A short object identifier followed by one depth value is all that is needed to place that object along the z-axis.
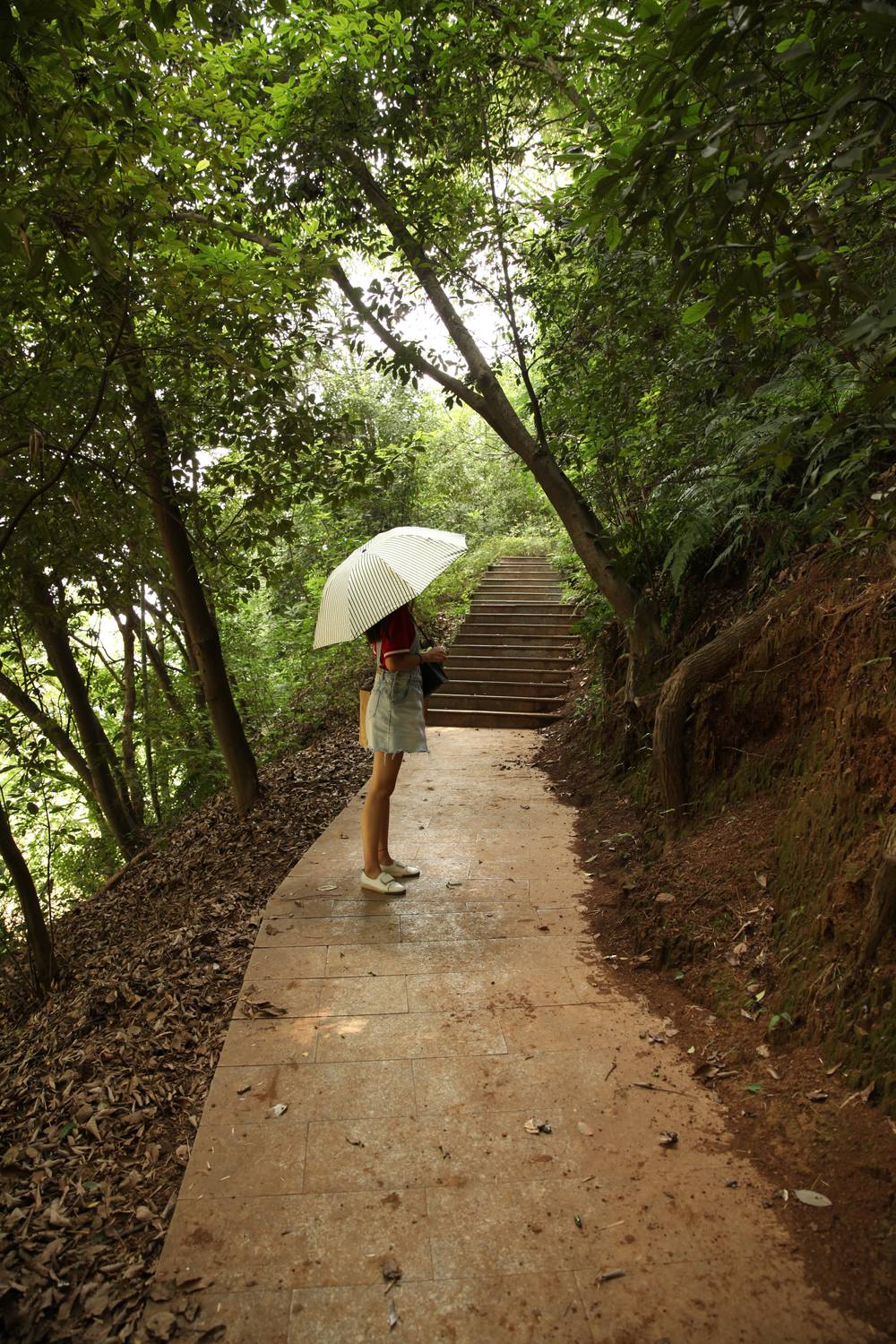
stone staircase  9.84
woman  4.40
